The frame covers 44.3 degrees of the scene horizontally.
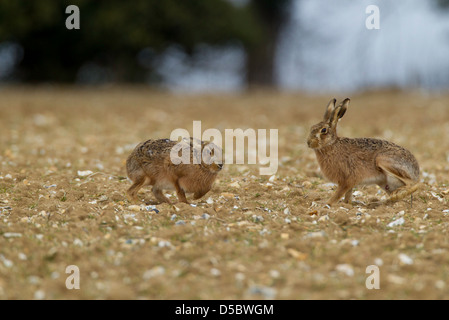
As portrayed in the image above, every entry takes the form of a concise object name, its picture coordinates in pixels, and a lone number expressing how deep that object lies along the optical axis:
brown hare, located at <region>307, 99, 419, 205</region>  6.45
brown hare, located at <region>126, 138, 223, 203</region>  6.43
